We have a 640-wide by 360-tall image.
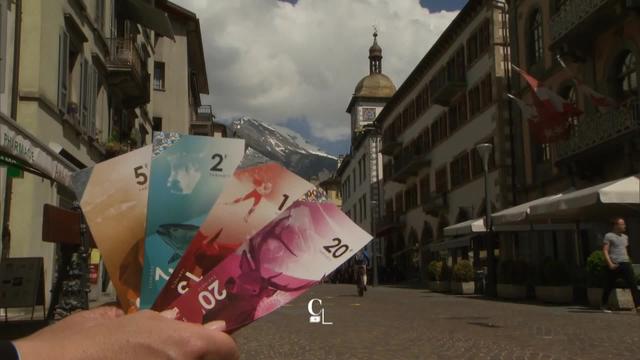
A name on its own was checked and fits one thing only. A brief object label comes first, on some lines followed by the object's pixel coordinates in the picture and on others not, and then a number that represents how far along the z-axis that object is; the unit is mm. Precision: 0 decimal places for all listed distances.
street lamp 20984
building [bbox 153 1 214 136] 38438
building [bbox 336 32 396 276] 65000
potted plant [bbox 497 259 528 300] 19406
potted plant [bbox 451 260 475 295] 23812
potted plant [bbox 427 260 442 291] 27822
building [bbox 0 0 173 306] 13562
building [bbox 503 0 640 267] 19953
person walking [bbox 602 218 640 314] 12609
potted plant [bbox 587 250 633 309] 14016
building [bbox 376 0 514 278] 31625
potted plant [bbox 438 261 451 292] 26612
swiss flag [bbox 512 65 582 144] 21095
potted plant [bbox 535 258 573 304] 16953
